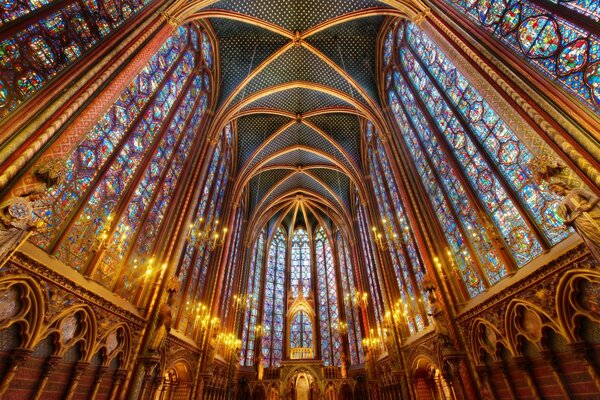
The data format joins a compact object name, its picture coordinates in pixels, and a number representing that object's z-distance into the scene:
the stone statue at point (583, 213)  4.20
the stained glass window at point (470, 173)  6.79
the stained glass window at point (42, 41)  5.30
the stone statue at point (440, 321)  8.59
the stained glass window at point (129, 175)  6.66
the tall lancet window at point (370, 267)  16.48
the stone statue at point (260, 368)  17.62
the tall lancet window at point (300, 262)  24.27
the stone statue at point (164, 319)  8.57
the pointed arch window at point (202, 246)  12.06
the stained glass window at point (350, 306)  19.47
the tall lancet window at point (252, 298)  19.89
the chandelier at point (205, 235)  12.81
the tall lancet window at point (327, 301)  20.67
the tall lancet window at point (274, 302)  20.66
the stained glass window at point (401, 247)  11.78
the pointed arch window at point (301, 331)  20.96
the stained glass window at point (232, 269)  16.68
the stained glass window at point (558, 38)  5.20
